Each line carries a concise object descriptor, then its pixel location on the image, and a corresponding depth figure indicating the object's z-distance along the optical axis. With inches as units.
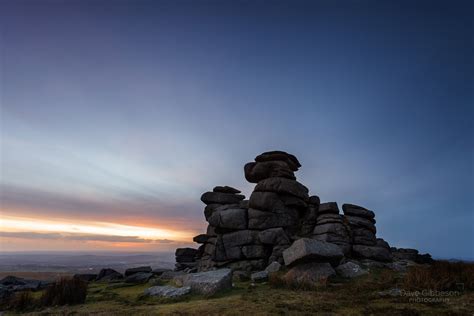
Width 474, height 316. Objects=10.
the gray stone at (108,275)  1290.2
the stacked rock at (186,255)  1956.1
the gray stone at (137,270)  1275.8
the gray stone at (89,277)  1306.6
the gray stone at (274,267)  908.6
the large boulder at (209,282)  642.8
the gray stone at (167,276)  1068.7
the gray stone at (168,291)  632.2
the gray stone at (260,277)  833.5
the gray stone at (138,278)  1043.9
